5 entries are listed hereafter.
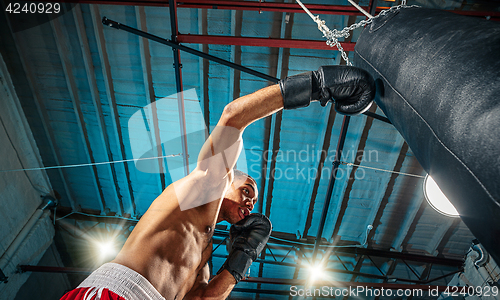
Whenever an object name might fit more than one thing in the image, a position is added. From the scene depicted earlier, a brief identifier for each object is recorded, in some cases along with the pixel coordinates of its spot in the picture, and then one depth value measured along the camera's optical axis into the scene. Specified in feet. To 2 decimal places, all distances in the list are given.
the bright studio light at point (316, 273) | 22.22
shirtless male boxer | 6.12
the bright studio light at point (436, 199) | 9.78
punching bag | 3.19
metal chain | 8.65
